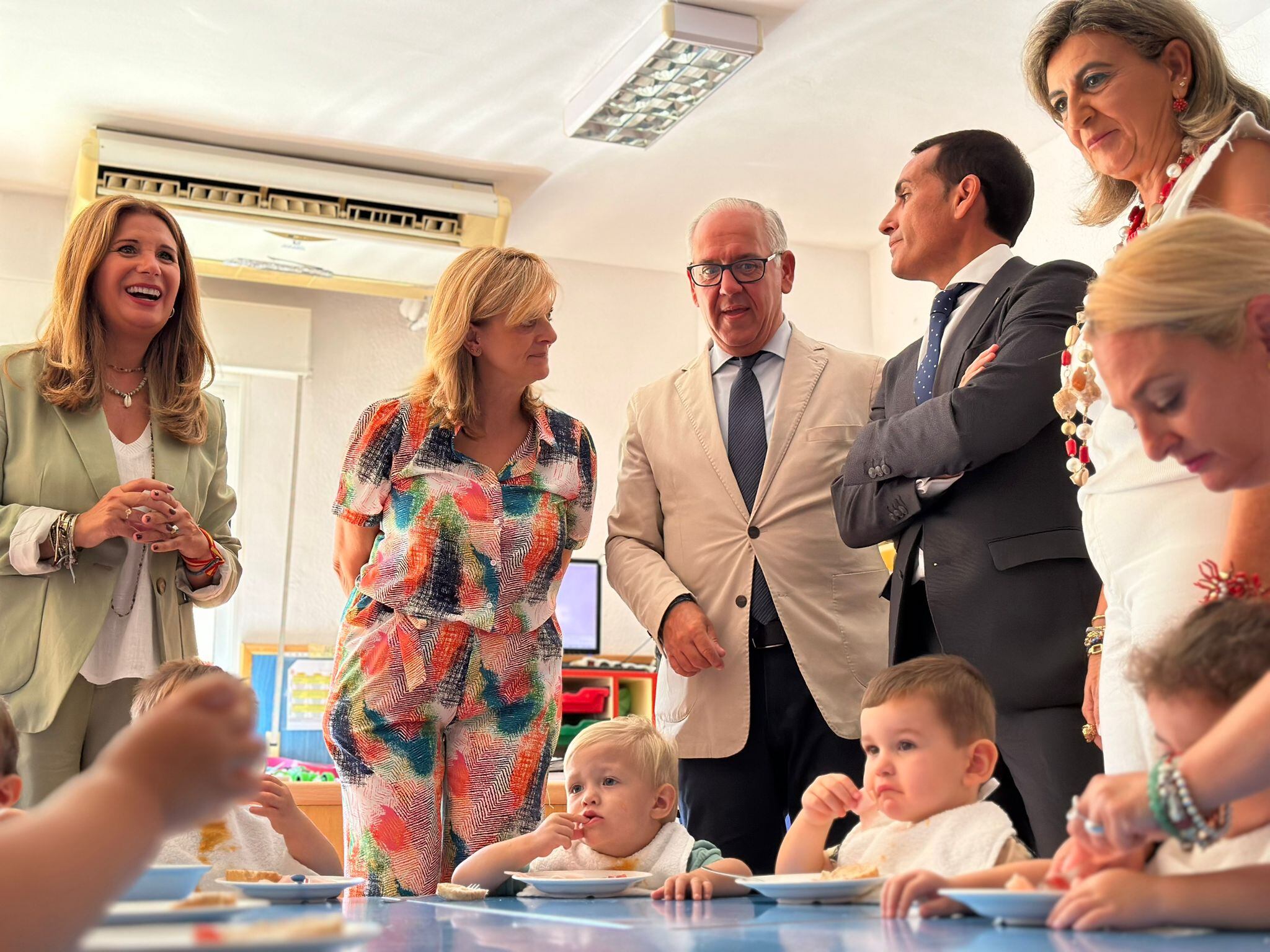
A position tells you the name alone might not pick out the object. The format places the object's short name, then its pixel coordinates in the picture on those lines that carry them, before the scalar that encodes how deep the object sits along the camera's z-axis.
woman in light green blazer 1.94
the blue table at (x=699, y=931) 0.81
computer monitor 4.98
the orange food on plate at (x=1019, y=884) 0.98
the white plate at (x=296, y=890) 1.31
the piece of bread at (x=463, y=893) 1.50
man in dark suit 1.77
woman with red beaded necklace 1.30
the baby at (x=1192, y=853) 0.82
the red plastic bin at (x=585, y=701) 4.48
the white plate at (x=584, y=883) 1.44
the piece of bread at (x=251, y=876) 1.40
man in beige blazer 2.13
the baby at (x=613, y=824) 1.71
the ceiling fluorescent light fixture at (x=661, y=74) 3.50
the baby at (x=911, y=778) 1.39
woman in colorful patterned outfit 1.99
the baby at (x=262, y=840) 1.74
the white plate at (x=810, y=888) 1.18
